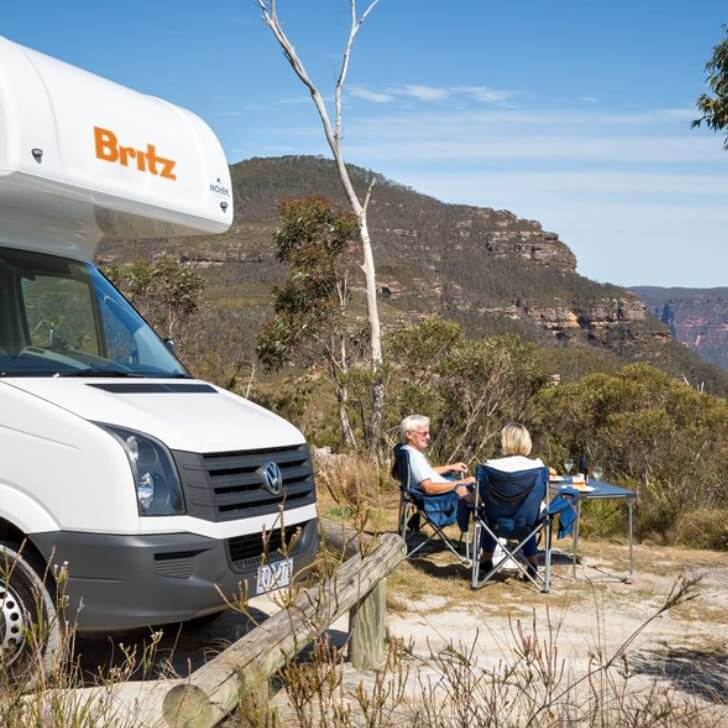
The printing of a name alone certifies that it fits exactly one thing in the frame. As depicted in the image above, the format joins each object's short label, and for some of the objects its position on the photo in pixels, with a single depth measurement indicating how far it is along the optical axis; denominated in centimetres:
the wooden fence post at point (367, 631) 559
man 821
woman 793
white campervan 466
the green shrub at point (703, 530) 1057
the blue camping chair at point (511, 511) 774
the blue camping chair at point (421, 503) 821
